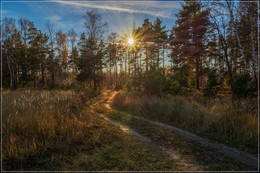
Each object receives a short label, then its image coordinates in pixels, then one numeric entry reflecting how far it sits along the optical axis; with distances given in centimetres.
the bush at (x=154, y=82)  1198
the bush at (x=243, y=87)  839
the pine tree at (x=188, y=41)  1811
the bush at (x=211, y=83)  1320
